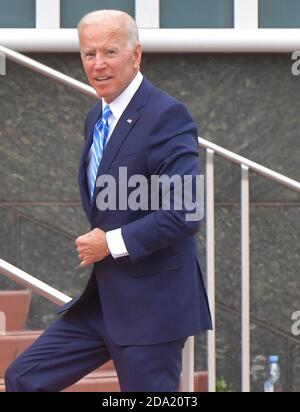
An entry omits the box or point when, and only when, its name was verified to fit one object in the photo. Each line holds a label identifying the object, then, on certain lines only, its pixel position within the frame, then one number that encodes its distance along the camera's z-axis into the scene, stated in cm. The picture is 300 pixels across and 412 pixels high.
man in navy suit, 852
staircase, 1171
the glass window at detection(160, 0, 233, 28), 1534
